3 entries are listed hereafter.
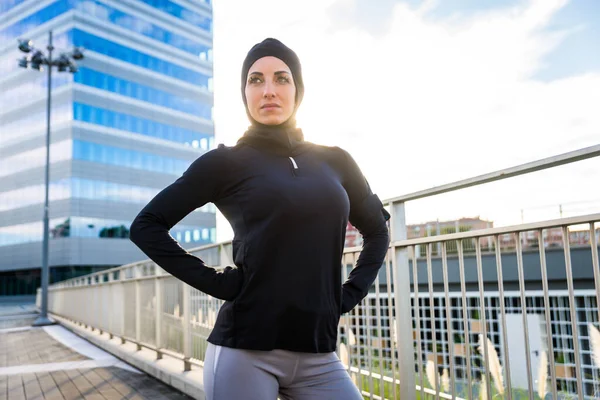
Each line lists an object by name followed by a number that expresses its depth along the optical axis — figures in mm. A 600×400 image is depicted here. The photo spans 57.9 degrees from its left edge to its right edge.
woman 1538
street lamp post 15273
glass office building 40562
